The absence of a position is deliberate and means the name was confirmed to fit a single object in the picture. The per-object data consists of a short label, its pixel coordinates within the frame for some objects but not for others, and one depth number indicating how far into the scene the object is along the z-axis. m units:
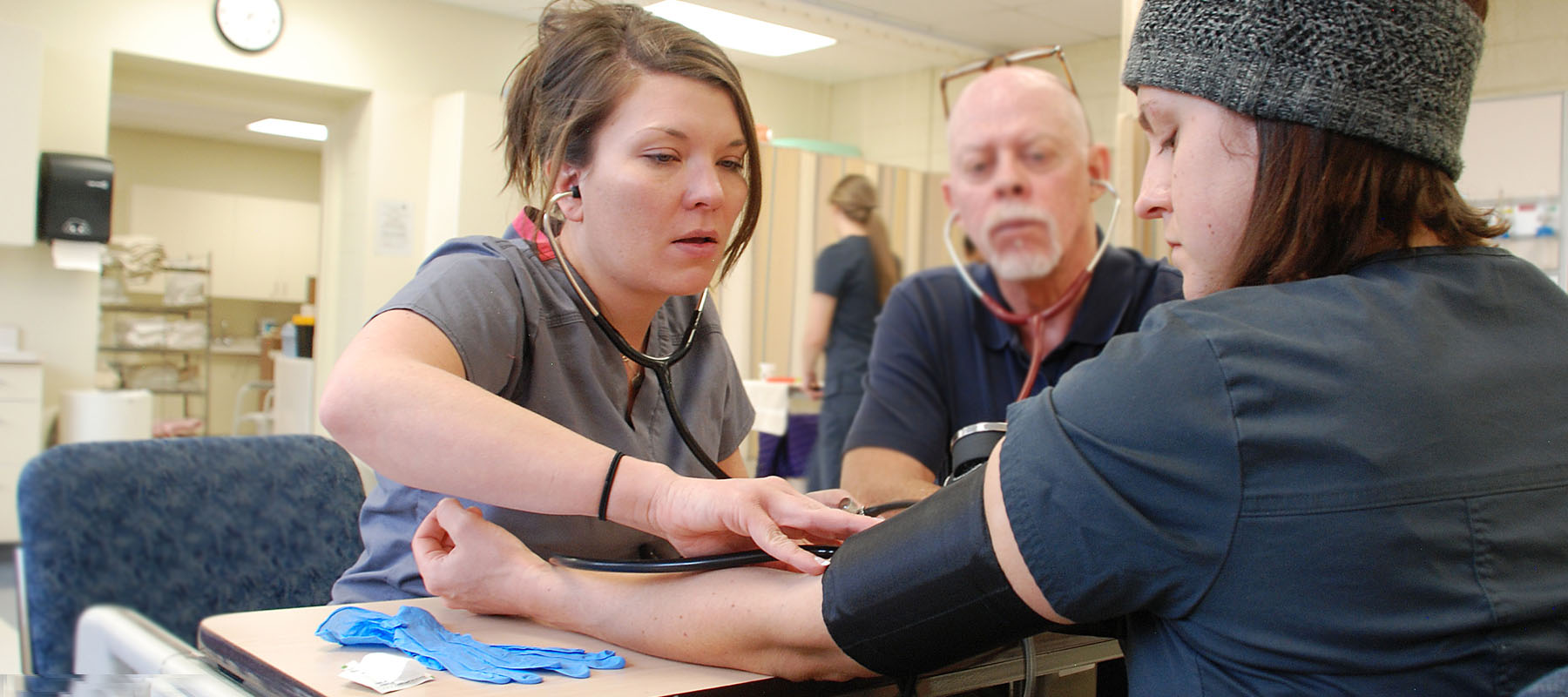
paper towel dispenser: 4.40
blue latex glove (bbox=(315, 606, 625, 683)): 0.73
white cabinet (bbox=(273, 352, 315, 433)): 5.62
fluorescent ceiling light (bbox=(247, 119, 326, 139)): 6.33
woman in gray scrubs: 0.84
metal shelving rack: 7.80
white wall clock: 4.74
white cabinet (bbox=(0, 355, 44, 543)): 4.31
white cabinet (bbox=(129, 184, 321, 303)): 8.48
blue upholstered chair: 1.21
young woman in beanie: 0.58
